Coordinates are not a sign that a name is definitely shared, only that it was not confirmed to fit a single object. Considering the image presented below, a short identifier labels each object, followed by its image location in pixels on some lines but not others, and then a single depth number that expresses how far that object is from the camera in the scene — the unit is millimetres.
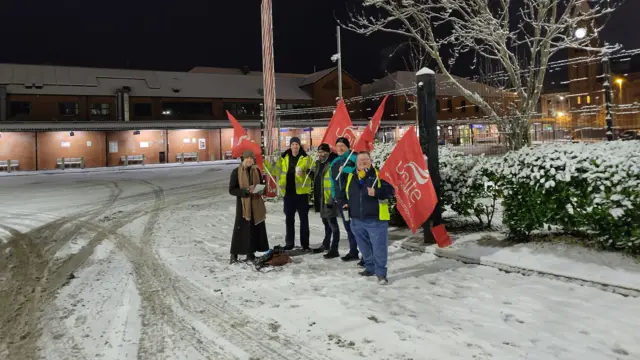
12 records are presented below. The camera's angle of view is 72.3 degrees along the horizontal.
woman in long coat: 6668
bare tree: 9320
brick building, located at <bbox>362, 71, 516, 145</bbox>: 47125
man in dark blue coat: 5504
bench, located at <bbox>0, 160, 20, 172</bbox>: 31242
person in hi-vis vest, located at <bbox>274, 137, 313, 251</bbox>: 7137
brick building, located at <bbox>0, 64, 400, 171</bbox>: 33344
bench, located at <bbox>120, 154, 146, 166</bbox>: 35188
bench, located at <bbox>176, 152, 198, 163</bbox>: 37459
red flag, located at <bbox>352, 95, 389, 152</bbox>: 7127
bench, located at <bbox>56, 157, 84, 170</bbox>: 32756
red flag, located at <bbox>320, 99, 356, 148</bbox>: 8938
